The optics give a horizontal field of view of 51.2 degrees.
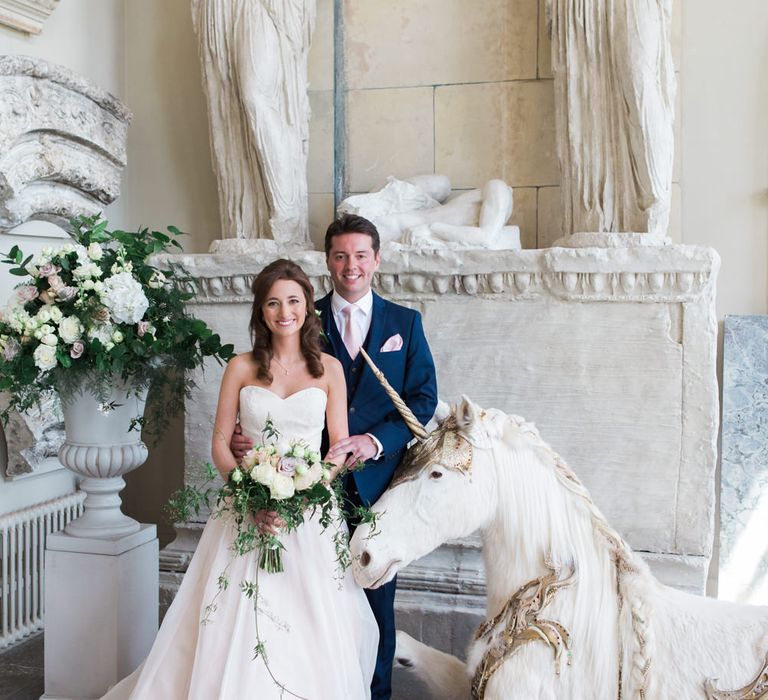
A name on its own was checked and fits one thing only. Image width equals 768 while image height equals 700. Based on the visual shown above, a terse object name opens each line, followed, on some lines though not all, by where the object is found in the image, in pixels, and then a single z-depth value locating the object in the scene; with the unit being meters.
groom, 2.28
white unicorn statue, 1.65
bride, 1.93
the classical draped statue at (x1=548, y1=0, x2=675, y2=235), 3.07
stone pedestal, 2.60
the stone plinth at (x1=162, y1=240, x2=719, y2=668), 2.93
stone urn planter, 2.64
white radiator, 3.30
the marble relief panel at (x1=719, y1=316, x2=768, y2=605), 3.45
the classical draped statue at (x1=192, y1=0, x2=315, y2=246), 3.51
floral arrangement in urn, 2.44
